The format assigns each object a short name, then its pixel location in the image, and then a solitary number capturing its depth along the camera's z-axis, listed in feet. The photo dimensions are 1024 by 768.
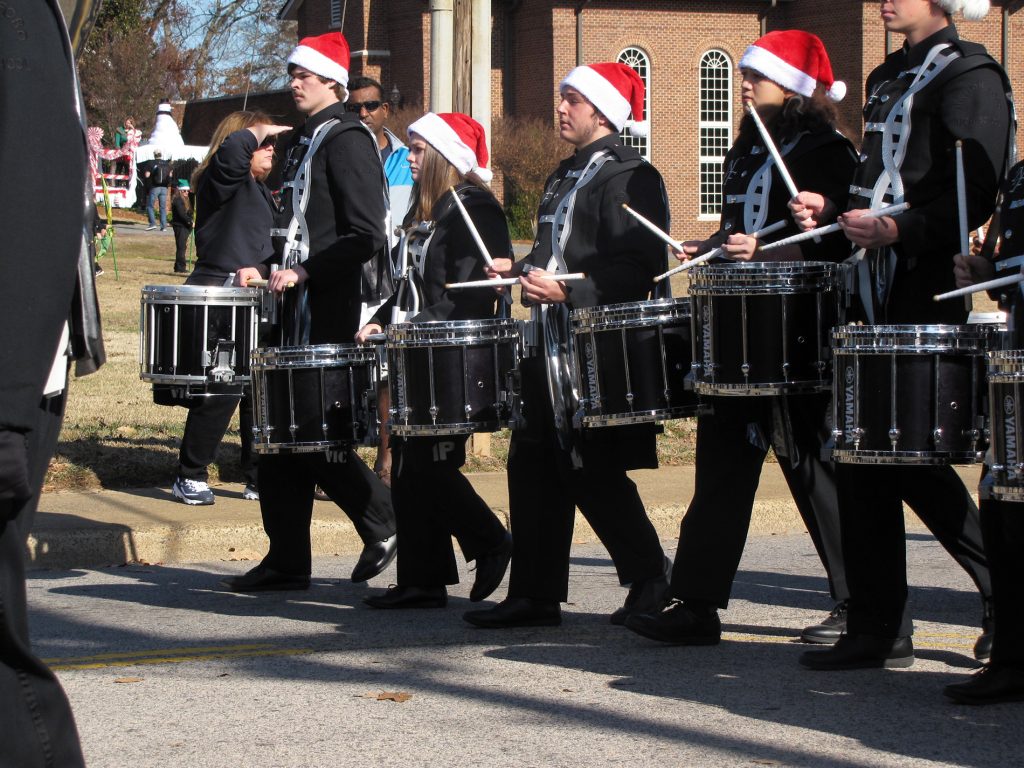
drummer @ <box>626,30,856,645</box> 35.41
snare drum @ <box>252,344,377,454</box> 39.48
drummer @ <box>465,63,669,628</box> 37.41
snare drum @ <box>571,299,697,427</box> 34.66
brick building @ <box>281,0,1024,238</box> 273.24
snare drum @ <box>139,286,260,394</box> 47.12
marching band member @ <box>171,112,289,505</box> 55.00
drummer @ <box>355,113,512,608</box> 40.81
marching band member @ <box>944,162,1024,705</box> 29.60
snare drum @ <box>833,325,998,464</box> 30.05
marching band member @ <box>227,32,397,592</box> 42.34
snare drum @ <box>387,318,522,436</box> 37.16
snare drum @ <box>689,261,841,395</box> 32.58
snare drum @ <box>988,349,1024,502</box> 27.65
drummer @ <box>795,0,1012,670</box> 32.05
